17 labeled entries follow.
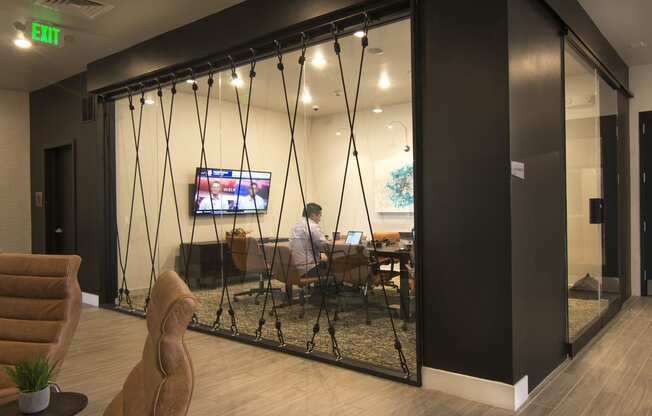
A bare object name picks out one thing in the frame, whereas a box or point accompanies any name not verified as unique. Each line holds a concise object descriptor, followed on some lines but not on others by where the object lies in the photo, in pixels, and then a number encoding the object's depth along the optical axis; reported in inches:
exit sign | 183.0
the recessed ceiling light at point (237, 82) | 174.1
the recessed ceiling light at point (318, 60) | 149.6
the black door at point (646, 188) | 236.7
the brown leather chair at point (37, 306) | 103.0
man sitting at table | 152.8
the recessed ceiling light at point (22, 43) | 196.4
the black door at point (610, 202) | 190.9
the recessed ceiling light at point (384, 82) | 135.1
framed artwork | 129.1
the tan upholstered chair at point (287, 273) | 156.9
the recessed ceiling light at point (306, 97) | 153.4
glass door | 151.2
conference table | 131.3
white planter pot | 66.7
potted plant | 66.9
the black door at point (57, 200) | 265.6
